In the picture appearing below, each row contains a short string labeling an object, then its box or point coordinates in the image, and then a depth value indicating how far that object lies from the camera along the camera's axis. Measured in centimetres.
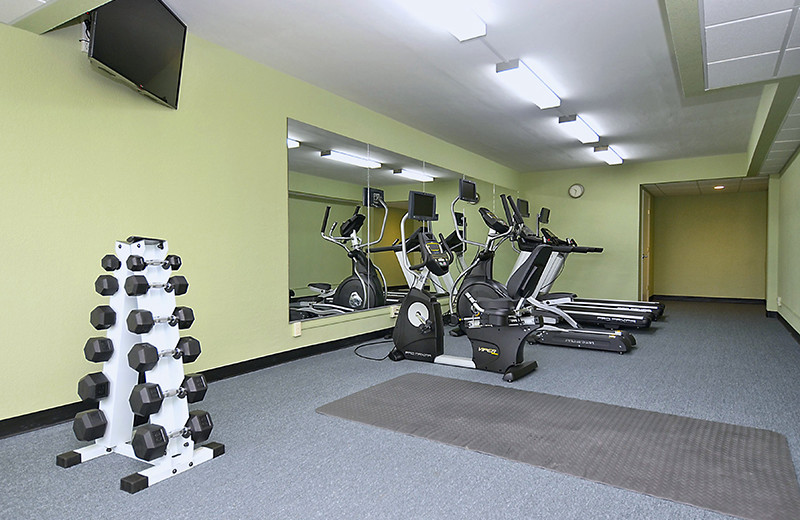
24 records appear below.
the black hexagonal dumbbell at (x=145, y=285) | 216
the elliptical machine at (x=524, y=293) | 468
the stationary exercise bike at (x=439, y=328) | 386
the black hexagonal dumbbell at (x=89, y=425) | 227
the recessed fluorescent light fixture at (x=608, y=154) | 707
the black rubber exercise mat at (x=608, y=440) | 199
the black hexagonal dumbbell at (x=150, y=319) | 212
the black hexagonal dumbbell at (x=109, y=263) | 230
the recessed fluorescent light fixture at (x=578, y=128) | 567
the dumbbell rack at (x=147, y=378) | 219
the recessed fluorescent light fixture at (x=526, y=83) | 401
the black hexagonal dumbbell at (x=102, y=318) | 227
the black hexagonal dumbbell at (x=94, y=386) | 227
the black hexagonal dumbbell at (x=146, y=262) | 218
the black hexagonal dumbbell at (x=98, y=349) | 227
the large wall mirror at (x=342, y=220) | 461
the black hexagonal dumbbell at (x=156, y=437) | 206
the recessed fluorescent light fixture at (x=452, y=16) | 296
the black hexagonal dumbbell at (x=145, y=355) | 210
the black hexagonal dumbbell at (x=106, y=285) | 228
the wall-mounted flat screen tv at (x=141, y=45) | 255
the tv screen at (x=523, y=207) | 588
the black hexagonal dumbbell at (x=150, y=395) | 208
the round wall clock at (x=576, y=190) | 898
